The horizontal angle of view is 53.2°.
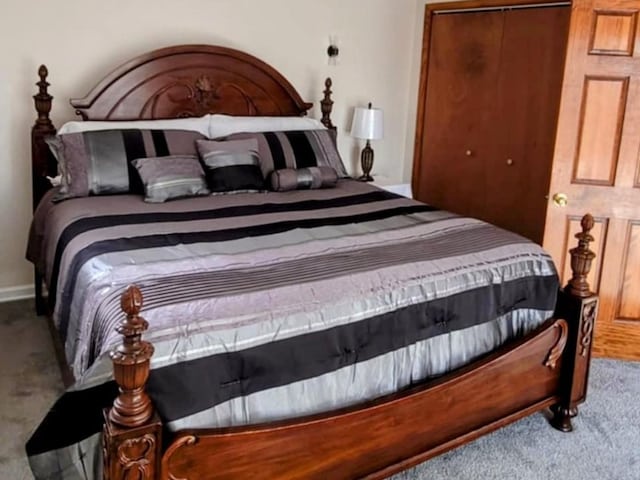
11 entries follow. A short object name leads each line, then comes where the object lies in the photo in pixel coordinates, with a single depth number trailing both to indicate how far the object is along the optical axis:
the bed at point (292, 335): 1.65
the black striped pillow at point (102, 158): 3.12
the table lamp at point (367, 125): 4.39
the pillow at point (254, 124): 3.65
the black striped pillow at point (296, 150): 3.56
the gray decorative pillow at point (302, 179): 3.44
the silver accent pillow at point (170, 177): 3.09
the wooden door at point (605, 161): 2.95
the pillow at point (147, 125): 3.30
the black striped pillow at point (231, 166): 3.30
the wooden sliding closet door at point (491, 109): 3.95
